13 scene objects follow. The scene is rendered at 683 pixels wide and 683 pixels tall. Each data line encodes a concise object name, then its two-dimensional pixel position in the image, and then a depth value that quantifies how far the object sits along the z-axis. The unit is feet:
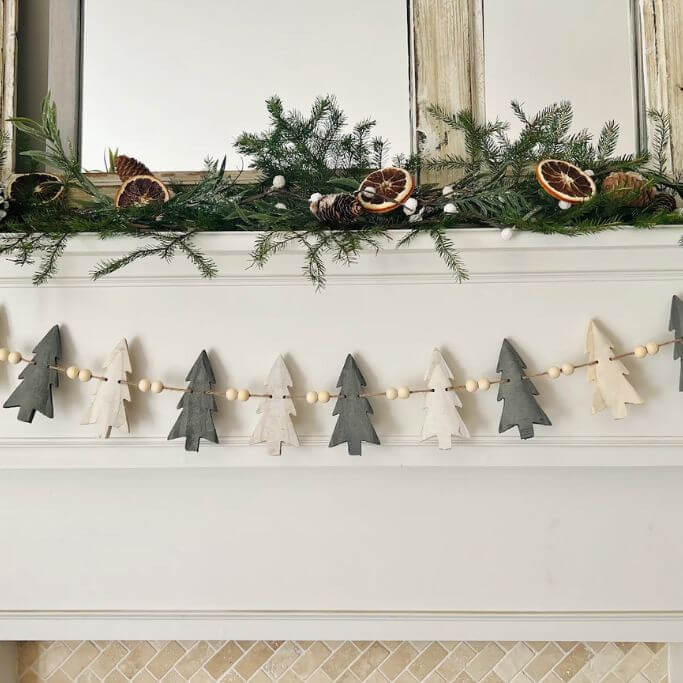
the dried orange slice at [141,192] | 2.53
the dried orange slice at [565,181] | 2.43
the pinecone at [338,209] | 2.43
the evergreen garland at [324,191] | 2.47
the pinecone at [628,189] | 2.45
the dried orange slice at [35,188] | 2.68
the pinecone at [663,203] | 2.58
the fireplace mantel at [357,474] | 2.61
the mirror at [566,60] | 3.01
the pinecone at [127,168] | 2.67
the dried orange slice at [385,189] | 2.44
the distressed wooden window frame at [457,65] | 2.99
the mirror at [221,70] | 3.09
